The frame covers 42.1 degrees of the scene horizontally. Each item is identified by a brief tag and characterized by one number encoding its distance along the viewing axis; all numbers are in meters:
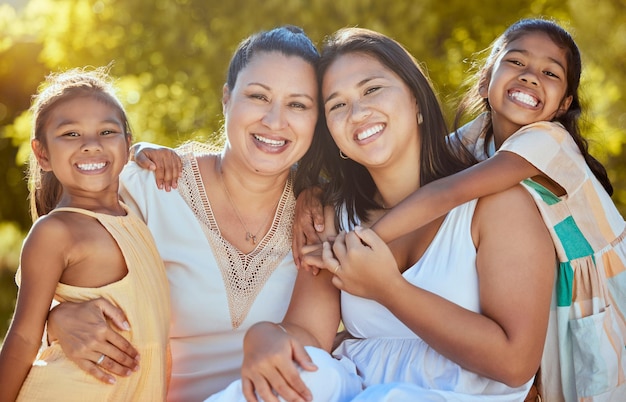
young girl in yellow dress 2.78
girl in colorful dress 2.91
